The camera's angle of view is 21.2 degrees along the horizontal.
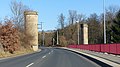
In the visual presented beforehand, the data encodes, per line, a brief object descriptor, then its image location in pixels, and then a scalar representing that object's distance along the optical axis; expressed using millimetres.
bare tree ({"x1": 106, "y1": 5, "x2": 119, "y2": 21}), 124456
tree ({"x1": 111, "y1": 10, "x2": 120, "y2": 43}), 85931
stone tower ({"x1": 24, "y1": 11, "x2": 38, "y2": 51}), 82062
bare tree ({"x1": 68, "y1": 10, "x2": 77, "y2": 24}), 145250
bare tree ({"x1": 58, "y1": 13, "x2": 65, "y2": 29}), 150125
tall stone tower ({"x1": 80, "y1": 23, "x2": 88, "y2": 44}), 100812
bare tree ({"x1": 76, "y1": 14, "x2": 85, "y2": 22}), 145250
